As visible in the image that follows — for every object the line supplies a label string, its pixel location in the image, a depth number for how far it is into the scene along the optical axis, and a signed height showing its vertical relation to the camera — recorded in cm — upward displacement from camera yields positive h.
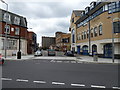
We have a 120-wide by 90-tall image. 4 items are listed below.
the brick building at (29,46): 2948 +3
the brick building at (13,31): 2129 +391
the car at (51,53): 2533 -179
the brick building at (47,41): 11237 +706
